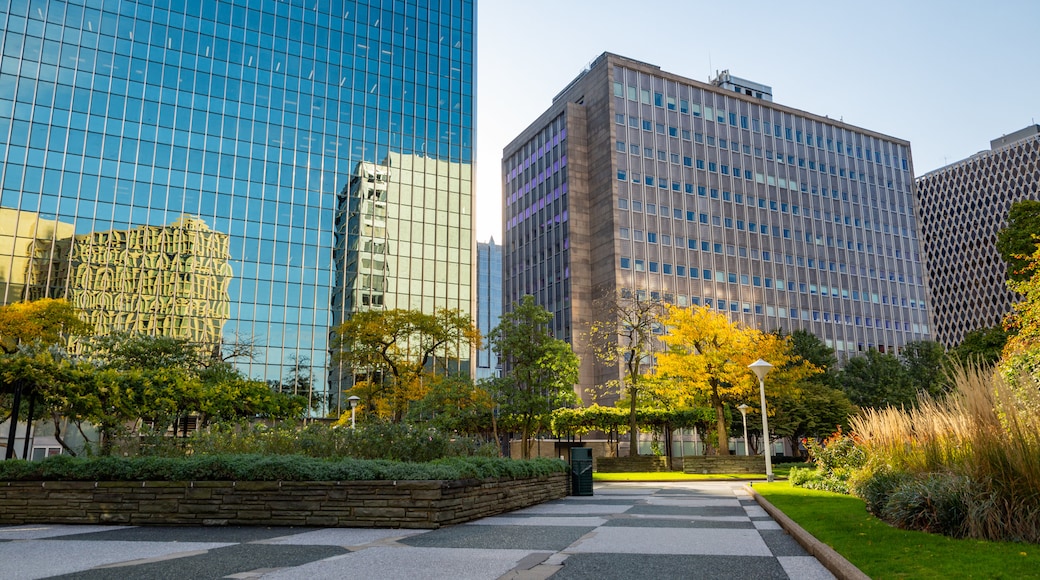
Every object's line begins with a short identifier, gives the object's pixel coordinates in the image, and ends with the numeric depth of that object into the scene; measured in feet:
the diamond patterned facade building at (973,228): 427.74
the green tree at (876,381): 212.84
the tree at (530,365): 111.34
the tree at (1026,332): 56.49
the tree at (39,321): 133.28
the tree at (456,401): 118.52
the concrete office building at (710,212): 270.26
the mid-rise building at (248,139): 184.85
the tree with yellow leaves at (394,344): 147.13
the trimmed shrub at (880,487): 36.19
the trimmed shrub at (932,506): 27.66
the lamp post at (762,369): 77.46
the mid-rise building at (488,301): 614.50
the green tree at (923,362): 227.20
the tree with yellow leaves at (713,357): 131.03
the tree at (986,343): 140.54
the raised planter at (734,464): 118.83
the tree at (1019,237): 125.39
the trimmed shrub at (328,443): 48.62
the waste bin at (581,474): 69.56
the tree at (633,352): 138.41
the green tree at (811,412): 171.01
